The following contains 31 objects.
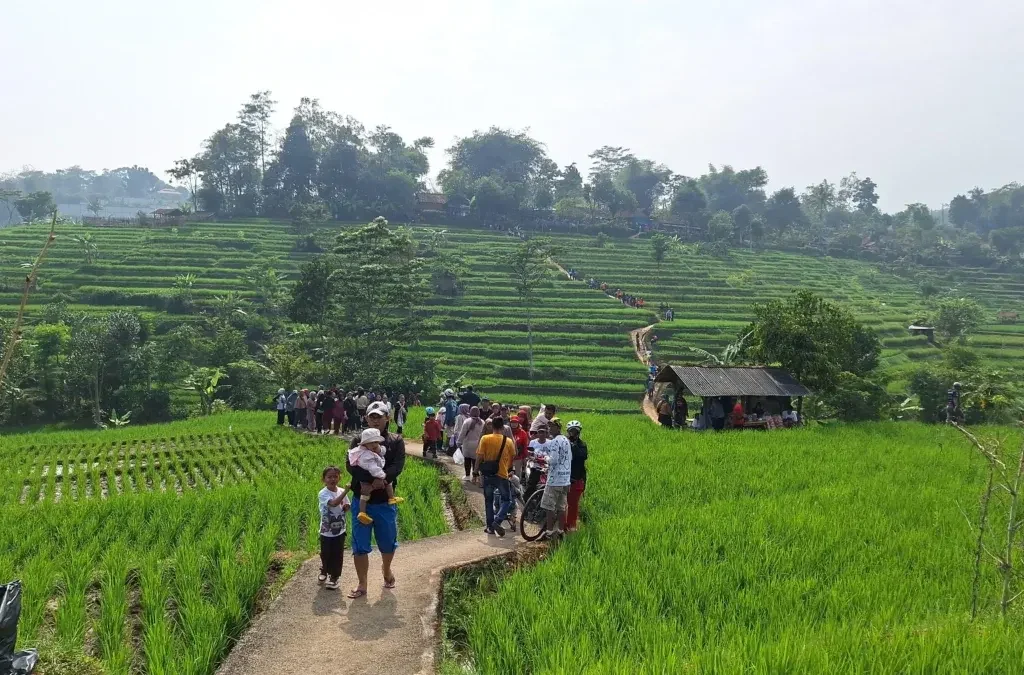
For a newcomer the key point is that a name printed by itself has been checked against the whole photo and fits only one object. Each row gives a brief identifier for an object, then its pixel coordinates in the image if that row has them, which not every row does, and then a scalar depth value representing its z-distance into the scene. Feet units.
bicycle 27.84
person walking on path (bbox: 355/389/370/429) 61.57
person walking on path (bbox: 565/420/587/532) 27.14
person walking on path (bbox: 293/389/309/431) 64.54
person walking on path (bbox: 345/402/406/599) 20.80
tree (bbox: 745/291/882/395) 71.05
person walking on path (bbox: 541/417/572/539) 26.50
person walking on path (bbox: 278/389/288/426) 66.44
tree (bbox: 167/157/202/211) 227.40
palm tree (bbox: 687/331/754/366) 82.89
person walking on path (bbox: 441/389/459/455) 54.34
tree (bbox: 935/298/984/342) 150.61
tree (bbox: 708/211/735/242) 237.25
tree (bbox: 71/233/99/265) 166.30
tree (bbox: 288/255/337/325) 118.01
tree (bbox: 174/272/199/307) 142.58
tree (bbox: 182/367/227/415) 100.83
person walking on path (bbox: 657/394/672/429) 64.54
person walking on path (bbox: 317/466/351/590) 21.21
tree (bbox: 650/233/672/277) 179.22
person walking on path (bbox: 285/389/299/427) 66.73
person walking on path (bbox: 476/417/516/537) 28.17
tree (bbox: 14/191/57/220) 239.03
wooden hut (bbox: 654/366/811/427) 62.03
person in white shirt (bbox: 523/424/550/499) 27.73
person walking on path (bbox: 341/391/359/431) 61.77
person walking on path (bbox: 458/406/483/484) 37.70
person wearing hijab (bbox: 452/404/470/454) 44.62
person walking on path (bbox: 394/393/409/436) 60.54
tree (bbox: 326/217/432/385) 105.81
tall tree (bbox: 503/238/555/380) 132.16
